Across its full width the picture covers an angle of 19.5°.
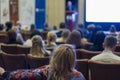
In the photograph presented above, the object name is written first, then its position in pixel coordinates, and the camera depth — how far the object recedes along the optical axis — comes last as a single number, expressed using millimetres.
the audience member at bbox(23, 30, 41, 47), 7681
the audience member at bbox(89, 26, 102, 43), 9040
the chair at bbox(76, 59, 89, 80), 4547
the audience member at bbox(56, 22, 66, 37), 10994
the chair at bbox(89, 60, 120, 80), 4313
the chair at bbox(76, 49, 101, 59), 5604
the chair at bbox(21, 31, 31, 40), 10355
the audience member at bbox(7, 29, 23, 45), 7562
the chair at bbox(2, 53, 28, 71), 5445
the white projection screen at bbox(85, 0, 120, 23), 14846
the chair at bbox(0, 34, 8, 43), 9660
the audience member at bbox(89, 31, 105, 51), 6210
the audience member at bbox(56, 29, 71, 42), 8025
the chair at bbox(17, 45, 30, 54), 6623
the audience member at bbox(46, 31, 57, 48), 6847
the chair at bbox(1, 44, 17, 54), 7018
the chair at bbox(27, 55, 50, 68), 4993
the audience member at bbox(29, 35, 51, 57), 5439
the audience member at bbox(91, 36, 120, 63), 4773
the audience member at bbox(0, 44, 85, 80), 2718
